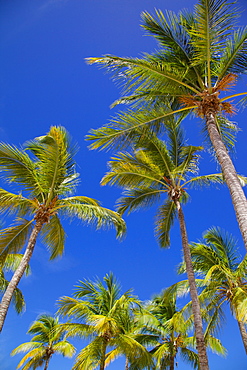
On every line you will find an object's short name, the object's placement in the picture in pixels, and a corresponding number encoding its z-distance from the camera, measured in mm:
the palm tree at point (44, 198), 9492
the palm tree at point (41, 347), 16391
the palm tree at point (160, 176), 11578
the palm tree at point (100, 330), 11008
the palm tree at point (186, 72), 7938
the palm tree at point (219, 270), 11688
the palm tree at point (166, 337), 13916
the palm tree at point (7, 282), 13367
